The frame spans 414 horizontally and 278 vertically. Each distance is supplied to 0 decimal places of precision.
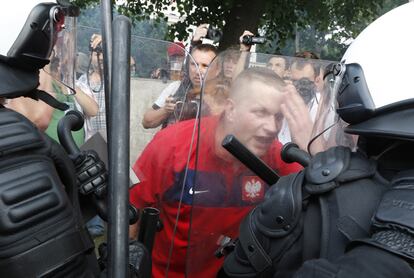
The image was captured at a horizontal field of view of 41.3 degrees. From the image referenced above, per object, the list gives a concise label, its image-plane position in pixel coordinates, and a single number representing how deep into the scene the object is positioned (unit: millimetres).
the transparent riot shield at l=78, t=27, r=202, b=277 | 1854
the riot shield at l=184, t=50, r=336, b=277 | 1791
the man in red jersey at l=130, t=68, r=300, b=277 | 1791
